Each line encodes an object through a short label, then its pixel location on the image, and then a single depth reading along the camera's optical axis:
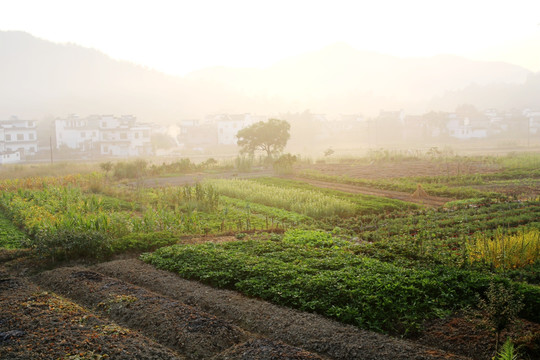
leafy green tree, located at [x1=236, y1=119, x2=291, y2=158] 39.06
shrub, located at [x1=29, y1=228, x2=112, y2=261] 10.11
